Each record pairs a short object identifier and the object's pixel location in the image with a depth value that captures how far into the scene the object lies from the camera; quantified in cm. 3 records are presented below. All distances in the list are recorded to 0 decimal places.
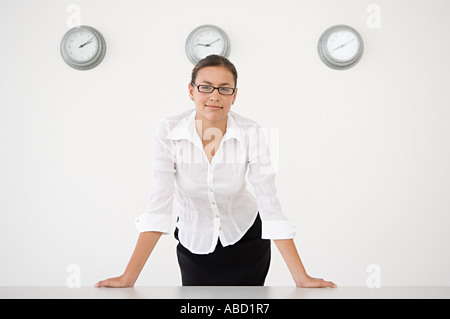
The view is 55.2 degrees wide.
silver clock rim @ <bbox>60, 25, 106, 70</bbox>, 294
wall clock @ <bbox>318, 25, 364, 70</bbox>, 293
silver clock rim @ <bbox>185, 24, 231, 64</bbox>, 291
